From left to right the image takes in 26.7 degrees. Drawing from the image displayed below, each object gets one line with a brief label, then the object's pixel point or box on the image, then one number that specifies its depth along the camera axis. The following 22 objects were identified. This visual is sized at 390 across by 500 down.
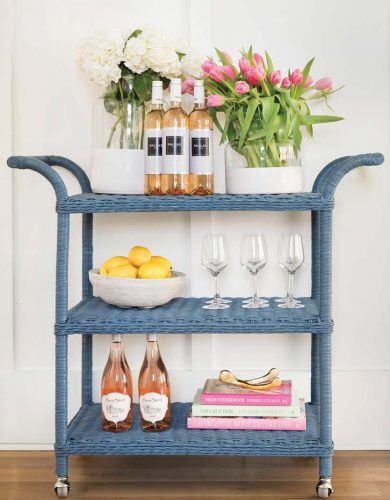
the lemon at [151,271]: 2.29
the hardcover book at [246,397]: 2.31
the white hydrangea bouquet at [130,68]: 2.24
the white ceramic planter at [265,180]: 2.25
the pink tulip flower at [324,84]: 2.40
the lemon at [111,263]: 2.33
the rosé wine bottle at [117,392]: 2.29
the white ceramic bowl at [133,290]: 2.26
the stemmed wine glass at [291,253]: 2.33
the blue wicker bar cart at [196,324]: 2.18
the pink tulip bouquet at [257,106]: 2.22
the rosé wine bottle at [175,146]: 2.22
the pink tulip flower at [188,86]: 2.34
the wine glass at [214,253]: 2.31
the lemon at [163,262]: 2.34
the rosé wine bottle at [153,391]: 2.28
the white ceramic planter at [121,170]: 2.30
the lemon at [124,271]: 2.29
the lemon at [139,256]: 2.34
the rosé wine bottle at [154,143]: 2.24
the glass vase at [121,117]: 2.31
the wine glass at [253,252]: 2.31
